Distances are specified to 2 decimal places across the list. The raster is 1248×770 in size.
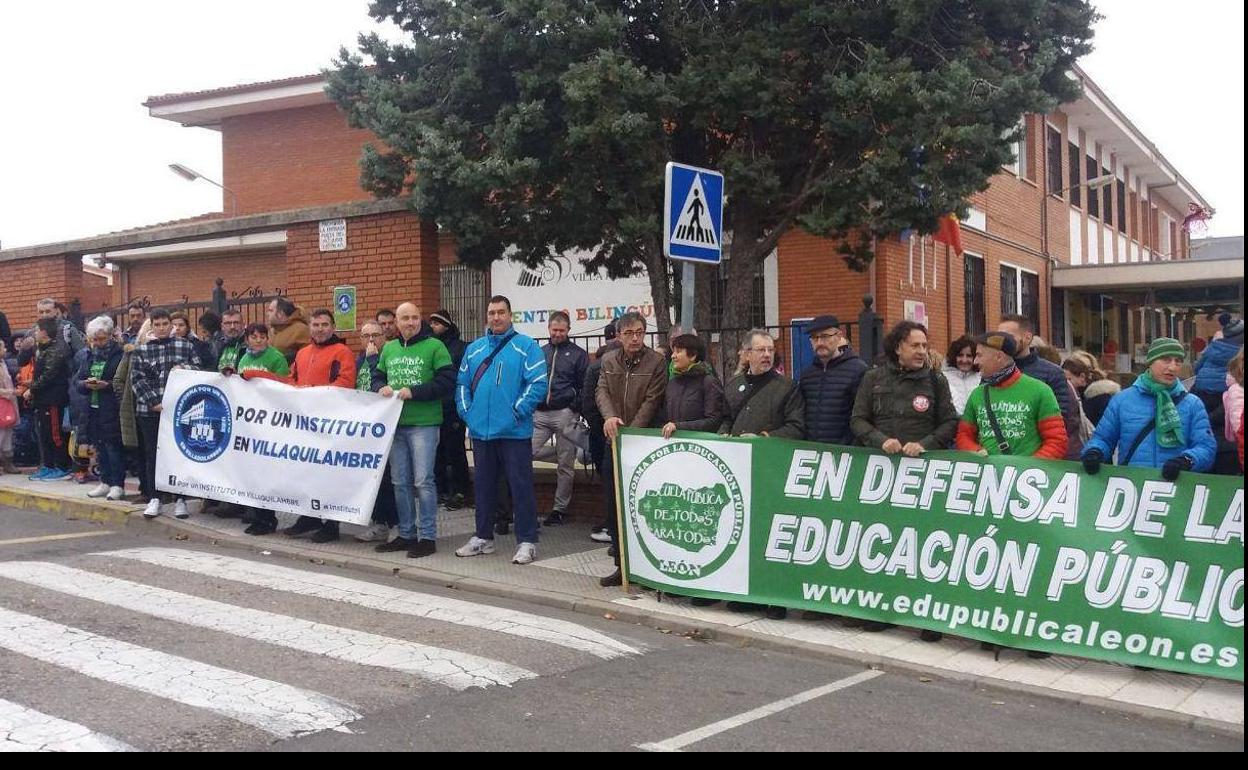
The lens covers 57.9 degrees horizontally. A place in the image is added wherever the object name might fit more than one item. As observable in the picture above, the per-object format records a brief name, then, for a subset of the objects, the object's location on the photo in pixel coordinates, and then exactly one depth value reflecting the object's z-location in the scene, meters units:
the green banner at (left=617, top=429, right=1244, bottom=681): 5.55
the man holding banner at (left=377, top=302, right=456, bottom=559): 8.55
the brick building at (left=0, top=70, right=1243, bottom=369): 11.91
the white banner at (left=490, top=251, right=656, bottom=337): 17.66
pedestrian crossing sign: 7.38
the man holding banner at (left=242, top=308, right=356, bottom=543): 9.12
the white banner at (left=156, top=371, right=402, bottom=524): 8.78
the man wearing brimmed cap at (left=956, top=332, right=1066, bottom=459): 6.30
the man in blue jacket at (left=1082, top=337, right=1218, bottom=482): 6.02
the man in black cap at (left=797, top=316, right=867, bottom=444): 7.03
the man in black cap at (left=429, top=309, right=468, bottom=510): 10.00
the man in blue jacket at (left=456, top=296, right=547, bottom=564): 8.28
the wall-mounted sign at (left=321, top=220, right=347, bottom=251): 11.70
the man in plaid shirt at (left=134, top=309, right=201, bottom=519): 9.91
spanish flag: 17.09
